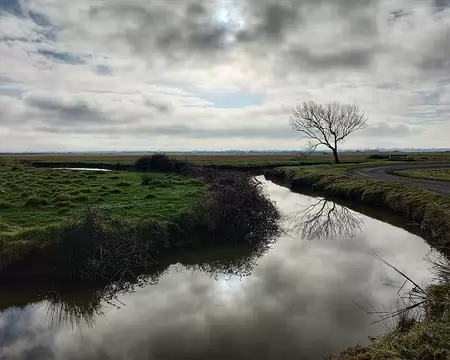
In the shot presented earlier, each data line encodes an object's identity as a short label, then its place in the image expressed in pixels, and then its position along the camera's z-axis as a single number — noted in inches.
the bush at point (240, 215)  710.5
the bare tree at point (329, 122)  2714.1
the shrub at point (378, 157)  3042.8
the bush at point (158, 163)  1989.4
